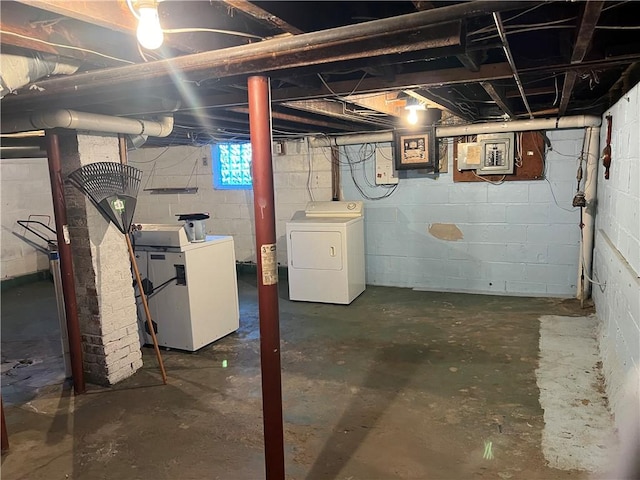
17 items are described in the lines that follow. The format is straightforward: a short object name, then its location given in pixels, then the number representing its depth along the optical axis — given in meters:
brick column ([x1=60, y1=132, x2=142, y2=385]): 3.14
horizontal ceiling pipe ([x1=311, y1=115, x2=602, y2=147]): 4.34
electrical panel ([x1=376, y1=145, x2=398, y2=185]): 5.42
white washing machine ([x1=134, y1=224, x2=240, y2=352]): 3.74
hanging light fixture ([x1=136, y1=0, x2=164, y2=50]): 1.32
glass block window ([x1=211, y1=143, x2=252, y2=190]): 6.41
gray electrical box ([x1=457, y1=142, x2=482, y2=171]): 4.93
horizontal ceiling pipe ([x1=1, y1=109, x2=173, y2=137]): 2.80
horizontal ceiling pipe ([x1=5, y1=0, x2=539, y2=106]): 1.38
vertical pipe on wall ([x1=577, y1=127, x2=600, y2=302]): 4.41
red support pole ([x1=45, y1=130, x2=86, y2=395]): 3.06
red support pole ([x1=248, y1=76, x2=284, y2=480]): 1.81
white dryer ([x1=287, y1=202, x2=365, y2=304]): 4.86
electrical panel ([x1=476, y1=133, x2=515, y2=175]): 4.78
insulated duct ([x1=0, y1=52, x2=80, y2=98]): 1.82
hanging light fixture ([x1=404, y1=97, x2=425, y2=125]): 3.57
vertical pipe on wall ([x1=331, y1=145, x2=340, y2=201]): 5.73
